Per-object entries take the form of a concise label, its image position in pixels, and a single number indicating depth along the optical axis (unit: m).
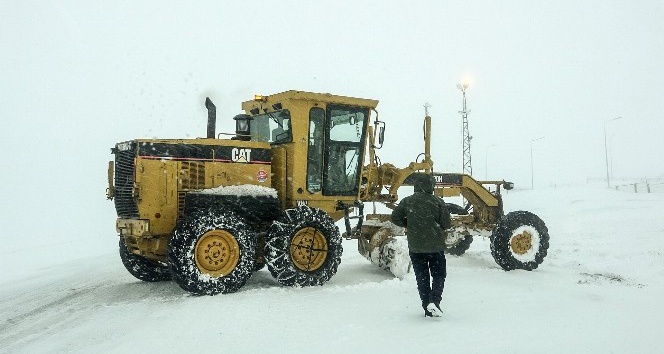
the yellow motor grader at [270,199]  7.08
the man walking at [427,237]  5.51
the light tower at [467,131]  33.44
